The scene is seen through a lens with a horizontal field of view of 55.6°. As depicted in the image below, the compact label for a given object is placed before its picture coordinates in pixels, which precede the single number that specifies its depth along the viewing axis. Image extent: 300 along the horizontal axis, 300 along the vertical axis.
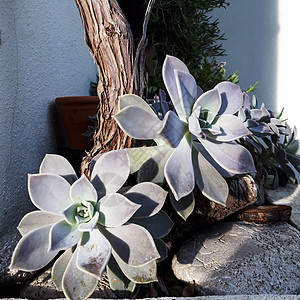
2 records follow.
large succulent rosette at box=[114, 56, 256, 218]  0.57
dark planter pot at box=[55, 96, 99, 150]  1.08
